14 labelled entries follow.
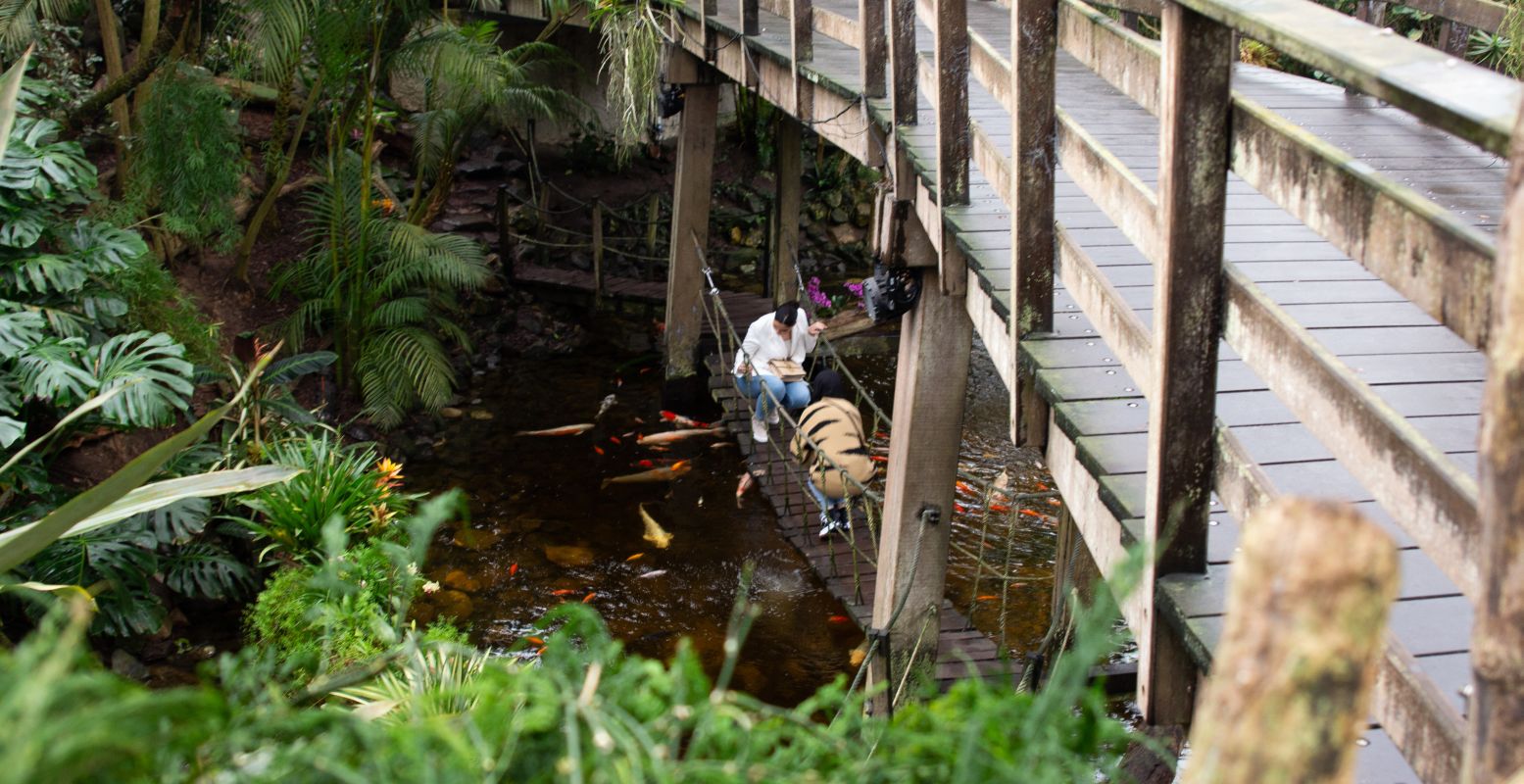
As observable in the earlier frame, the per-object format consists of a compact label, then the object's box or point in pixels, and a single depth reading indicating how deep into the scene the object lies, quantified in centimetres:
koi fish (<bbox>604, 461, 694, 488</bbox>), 863
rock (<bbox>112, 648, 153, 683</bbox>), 599
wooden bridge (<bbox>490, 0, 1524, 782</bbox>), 147
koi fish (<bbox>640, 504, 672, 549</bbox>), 779
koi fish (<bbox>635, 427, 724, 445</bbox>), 924
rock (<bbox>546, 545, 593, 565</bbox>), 755
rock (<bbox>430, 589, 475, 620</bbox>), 691
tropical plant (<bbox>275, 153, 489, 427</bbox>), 902
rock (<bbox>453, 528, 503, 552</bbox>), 766
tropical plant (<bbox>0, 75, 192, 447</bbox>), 550
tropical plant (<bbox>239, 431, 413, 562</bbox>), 630
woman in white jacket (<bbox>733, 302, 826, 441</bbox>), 794
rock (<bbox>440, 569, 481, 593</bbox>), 719
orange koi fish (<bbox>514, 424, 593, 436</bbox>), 942
